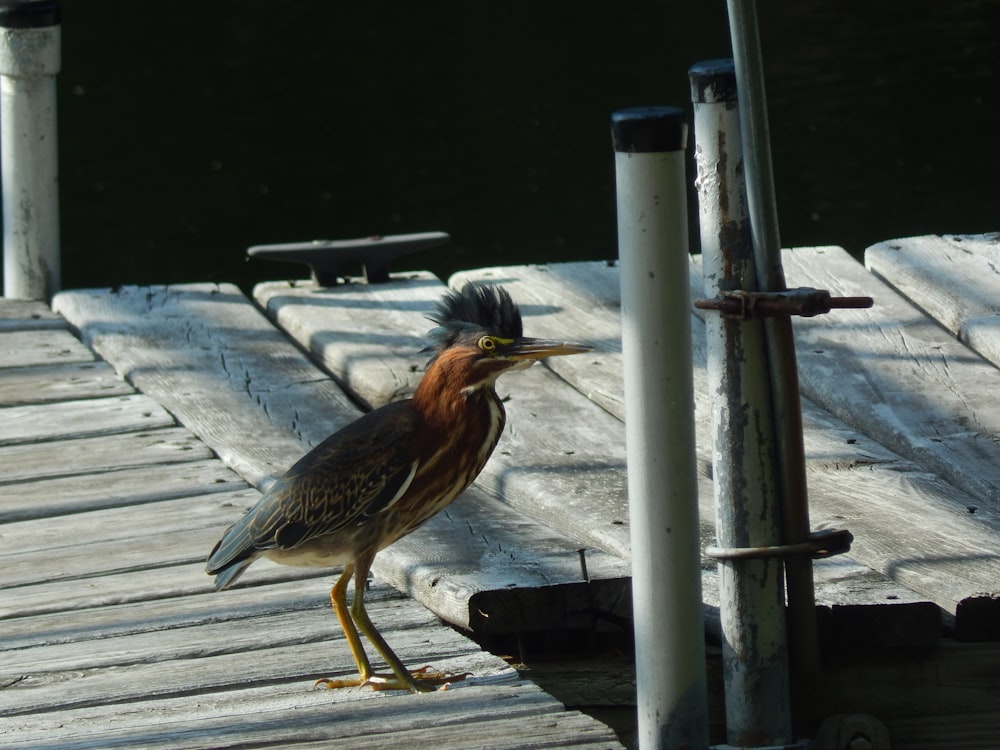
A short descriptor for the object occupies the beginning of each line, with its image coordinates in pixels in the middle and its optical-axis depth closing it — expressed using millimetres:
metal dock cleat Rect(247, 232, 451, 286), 11109
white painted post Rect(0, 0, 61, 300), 11250
